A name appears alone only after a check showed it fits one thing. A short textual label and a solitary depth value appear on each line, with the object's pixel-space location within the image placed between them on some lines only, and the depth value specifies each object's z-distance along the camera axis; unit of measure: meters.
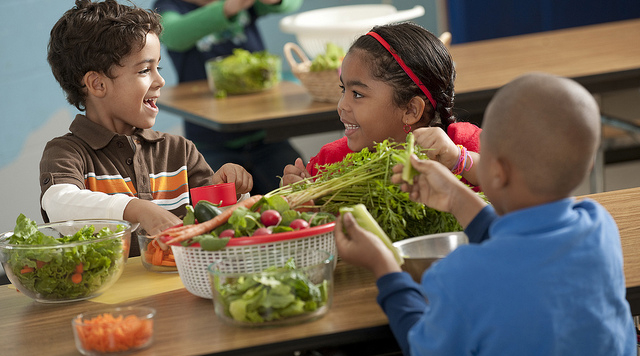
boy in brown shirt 2.67
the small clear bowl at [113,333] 1.97
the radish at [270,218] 2.13
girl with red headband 2.59
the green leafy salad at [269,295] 1.97
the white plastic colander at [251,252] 2.07
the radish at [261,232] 2.08
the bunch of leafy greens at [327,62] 3.77
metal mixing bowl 2.13
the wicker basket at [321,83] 3.76
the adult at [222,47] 4.12
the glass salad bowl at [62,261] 2.14
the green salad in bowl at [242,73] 4.27
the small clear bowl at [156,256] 2.28
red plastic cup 2.33
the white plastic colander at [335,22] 4.21
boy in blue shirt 1.87
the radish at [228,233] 2.09
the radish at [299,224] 2.11
